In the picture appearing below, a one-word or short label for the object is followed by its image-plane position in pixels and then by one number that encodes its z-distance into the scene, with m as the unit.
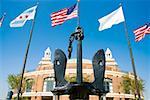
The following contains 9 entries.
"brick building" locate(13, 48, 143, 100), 41.16
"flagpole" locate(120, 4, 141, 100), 16.92
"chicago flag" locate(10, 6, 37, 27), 18.16
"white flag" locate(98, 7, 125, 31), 16.81
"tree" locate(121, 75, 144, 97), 36.75
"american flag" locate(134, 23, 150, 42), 18.02
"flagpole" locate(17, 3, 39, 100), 17.44
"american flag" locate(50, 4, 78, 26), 17.20
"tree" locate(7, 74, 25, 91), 35.59
